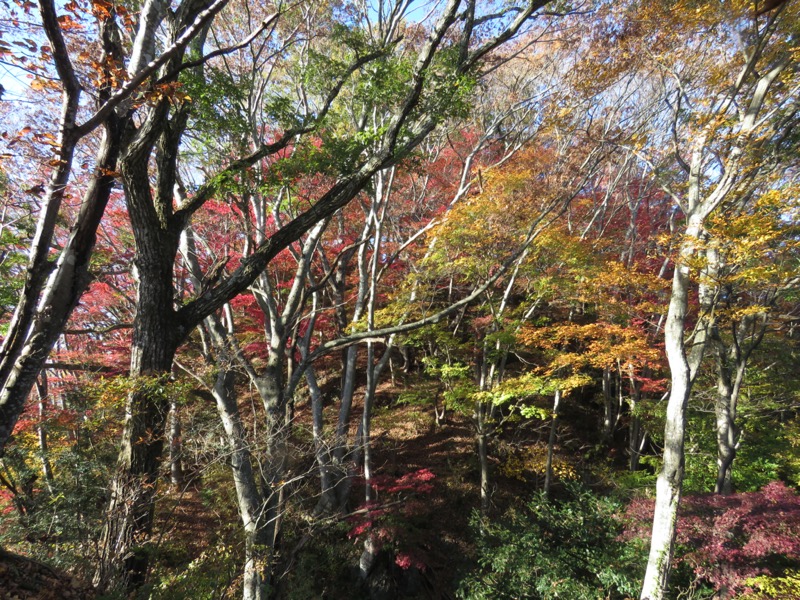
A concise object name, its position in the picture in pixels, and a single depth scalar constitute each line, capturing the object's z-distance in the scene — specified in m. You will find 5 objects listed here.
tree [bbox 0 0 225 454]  2.36
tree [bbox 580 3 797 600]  5.50
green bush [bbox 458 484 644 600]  5.75
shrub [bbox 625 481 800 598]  5.10
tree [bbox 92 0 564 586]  3.62
